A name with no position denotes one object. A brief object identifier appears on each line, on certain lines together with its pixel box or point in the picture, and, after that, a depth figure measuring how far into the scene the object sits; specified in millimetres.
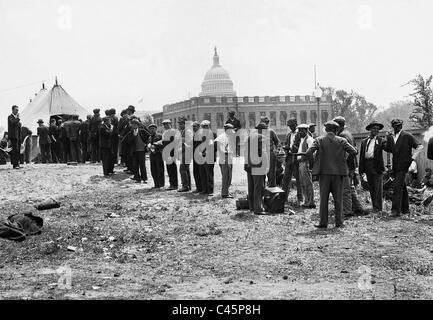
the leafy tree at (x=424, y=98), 25609
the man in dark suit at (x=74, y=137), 19312
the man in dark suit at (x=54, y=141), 20375
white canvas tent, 31750
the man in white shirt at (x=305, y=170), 11203
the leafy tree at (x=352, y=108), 82625
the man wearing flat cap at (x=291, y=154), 11391
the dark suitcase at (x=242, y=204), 11211
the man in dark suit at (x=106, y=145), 15812
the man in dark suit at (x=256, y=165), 10734
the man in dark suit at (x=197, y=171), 13336
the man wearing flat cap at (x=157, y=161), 14273
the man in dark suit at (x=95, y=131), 17336
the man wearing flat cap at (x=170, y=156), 13914
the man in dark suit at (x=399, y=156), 10219
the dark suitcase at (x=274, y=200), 10883
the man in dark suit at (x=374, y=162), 10617
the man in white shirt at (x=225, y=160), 12492
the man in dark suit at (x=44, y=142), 20248
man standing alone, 16406
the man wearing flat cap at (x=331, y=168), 9352
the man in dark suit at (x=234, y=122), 14280
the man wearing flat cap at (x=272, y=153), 11148
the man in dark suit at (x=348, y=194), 10484
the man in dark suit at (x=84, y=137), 18750
